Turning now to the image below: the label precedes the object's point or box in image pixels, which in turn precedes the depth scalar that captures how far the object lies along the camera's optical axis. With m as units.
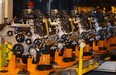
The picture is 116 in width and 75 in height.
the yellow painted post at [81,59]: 3.67
